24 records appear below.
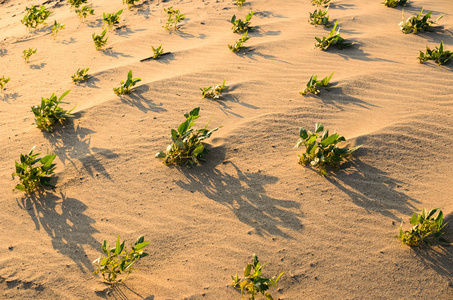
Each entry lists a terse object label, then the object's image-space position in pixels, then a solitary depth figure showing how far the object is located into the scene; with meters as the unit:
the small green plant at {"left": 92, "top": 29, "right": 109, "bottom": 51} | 5.25
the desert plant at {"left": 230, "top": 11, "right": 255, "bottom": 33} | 5.53
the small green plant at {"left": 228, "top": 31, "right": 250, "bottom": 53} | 4.93
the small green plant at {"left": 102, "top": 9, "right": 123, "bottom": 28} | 6.00
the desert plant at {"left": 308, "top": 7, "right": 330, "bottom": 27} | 5.57
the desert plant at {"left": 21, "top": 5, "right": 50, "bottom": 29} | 6.21
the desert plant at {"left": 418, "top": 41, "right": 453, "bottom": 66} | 4.44
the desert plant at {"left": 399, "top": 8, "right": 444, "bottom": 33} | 5.27
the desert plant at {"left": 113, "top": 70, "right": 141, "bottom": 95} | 4.12
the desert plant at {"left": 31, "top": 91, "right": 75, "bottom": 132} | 3.60
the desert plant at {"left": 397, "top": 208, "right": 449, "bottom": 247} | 2.40
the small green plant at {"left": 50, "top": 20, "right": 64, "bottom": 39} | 5.91
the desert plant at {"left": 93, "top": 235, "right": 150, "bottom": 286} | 2.25
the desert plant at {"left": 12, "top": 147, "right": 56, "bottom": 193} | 2.88
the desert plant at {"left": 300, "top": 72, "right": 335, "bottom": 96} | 3.98
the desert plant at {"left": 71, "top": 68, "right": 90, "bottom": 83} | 4.48
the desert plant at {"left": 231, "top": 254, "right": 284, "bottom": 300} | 2.05
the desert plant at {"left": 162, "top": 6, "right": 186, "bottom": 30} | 5.79
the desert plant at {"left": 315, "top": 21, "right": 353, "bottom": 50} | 4.88
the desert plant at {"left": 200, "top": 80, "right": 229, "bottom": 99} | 4.05
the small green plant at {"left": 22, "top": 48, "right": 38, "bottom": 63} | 5.12
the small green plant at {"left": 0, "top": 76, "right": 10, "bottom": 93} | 4.39
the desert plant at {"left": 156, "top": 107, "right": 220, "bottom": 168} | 3.12
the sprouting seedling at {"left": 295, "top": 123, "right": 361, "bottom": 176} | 2.99
